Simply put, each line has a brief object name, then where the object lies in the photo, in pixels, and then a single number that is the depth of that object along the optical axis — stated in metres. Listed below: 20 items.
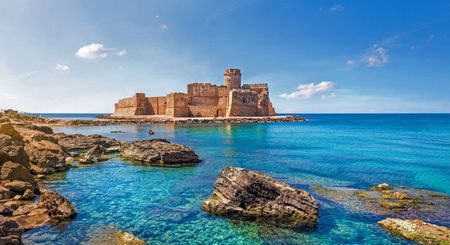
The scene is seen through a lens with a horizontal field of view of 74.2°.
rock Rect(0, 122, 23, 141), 17.70
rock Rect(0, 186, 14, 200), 10.98
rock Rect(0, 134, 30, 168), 13.36
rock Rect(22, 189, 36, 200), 11.52
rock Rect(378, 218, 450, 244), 8.62
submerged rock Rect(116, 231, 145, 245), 8.00
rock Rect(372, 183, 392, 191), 14.59
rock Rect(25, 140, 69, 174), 16.70
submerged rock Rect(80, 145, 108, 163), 20.63
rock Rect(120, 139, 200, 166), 20.22
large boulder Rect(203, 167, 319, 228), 10.37
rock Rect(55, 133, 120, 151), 26.59
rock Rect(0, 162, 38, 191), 12.30
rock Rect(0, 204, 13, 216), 9.26
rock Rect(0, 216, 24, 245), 6.94
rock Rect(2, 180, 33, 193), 11.74
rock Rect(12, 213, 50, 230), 9.14
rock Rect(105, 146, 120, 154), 25.30
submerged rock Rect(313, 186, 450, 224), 11.08
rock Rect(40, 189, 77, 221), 9.88
